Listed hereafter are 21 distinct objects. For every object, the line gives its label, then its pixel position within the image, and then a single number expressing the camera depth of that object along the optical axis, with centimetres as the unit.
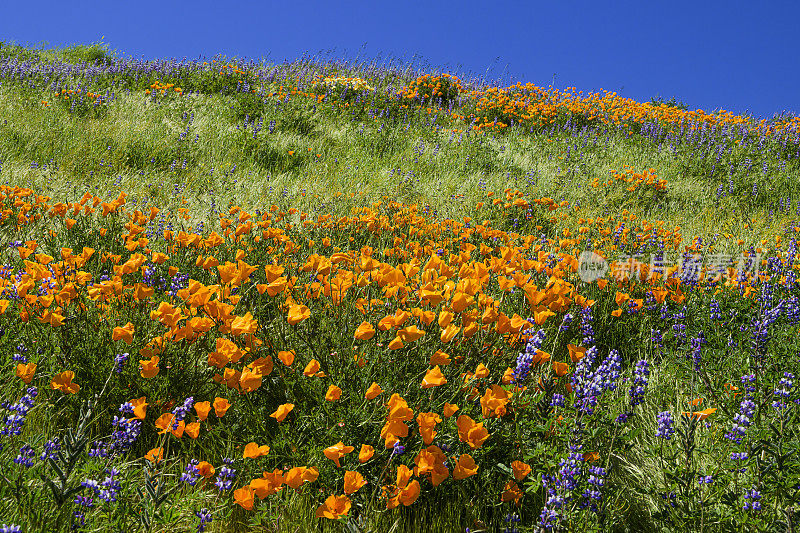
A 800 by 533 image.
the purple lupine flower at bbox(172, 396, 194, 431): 160
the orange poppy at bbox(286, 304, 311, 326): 168
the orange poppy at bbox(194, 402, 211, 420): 154
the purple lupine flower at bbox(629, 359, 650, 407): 157
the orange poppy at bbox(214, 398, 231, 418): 160
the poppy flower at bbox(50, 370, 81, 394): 171
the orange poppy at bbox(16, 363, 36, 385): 164
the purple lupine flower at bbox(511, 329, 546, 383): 173
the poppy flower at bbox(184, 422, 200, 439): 151
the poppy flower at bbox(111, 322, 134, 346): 168
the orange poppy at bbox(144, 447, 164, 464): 143
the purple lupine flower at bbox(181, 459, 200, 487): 140
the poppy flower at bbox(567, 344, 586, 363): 181
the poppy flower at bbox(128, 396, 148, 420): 155
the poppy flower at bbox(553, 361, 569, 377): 170
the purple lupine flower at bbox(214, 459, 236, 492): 145
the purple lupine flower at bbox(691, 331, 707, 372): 230
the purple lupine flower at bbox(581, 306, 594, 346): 255
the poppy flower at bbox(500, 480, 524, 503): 159
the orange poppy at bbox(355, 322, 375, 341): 169
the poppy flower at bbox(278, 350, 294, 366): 166
